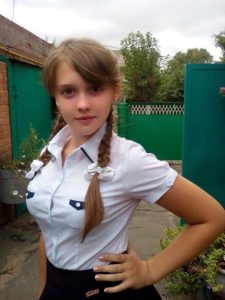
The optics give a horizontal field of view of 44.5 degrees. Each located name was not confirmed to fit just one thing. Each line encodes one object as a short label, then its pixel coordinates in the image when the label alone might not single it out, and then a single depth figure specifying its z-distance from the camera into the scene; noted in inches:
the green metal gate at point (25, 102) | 151.3
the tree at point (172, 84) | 420.0
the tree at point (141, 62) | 388.7
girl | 33.3
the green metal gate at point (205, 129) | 99.9
